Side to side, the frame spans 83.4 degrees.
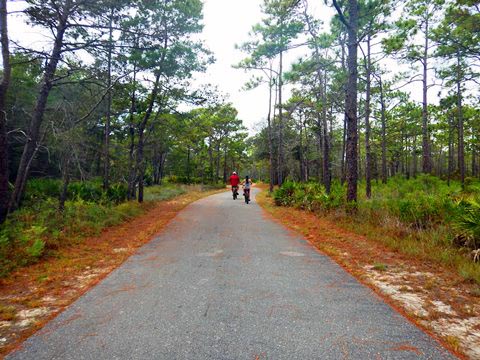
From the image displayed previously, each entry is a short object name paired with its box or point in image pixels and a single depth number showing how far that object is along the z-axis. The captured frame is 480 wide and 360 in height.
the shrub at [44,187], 14.52
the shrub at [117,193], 13.31
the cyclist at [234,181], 18.49
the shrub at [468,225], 5.00
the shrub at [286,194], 14.45
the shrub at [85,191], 12.48
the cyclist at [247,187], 16.72
